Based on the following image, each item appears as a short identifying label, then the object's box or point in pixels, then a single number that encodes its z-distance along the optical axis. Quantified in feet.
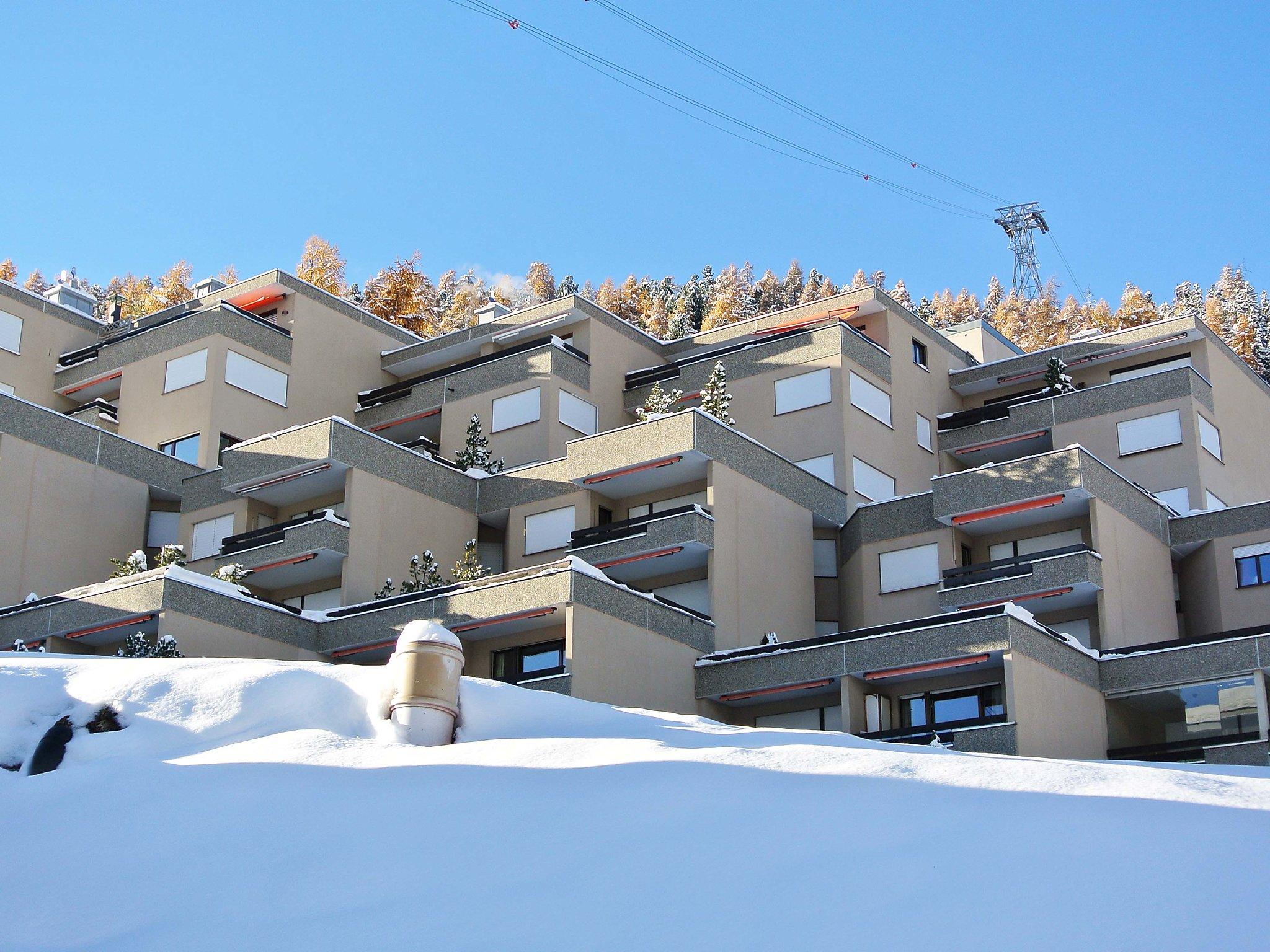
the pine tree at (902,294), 495.37
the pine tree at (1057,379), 176.14
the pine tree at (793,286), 479.00
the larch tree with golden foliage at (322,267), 360.07
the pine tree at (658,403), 153.01
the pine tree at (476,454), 160.56
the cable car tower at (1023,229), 369.09
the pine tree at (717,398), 152.35
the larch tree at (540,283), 512.22
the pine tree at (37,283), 409.90
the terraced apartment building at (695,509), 126.00
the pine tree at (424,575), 141.08
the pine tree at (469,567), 137.39
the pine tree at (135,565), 134.51
